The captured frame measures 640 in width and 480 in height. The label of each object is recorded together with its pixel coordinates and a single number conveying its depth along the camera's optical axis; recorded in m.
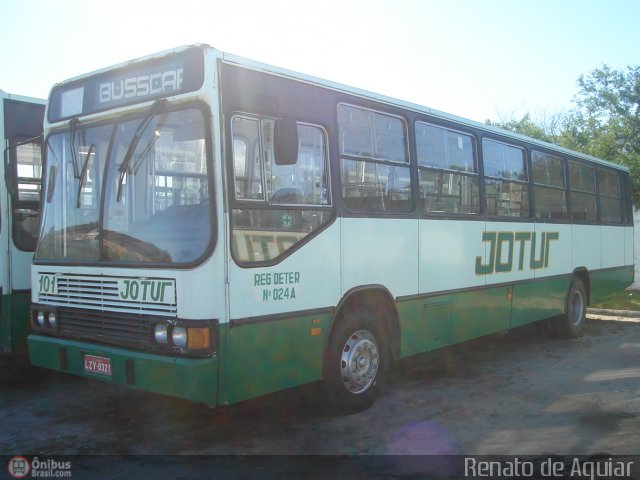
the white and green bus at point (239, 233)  4.50
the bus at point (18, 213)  6.50
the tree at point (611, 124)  18.77
